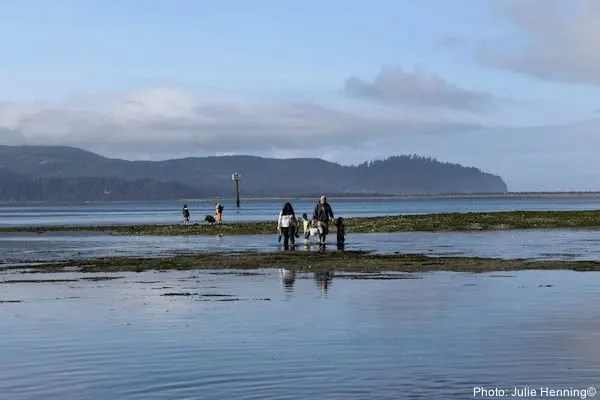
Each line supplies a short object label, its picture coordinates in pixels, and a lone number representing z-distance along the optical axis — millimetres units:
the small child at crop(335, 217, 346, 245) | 47188
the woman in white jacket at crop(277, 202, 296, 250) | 48719
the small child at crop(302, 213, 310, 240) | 53688
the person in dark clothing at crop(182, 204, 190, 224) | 90312
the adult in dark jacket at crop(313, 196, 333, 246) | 47719
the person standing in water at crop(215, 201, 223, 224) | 83206
